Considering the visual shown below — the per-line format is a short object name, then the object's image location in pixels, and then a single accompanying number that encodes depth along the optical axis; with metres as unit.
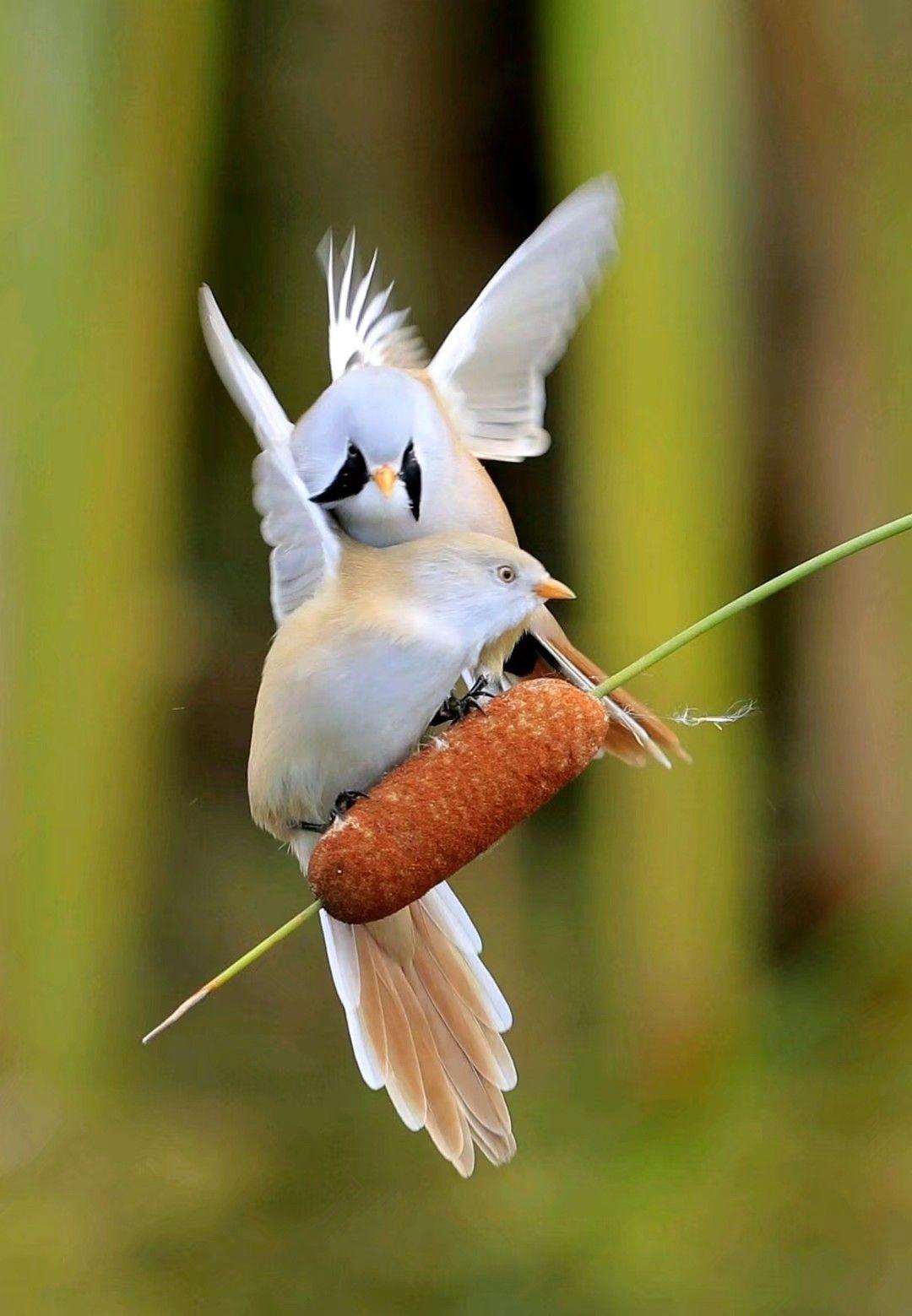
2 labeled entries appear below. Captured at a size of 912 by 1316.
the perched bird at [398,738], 4.04
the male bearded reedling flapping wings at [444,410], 4.03
